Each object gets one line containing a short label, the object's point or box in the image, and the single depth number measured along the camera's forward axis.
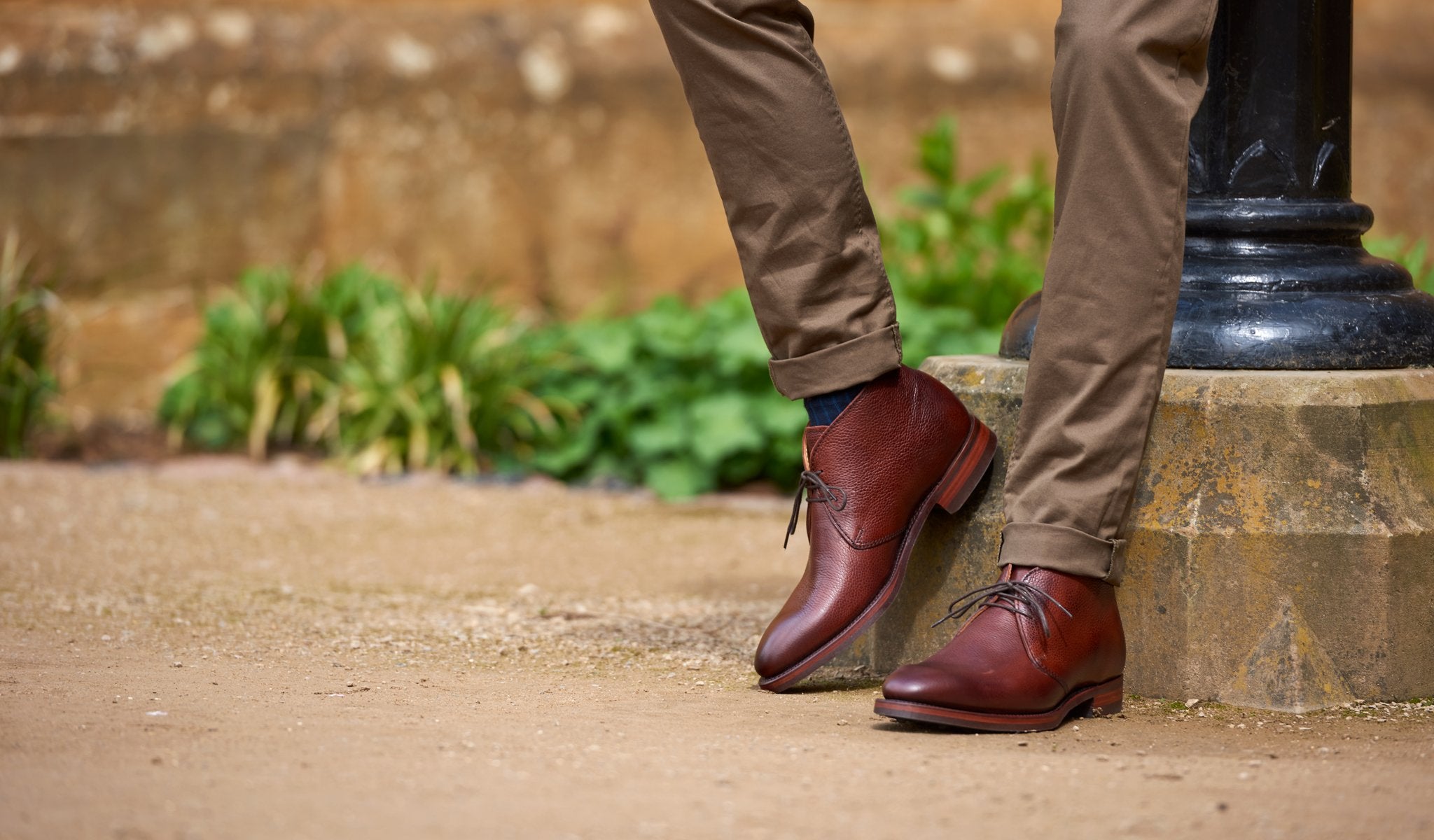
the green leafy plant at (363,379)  8.05
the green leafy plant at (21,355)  7.93
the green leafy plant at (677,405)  7.47
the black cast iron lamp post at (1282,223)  3.68
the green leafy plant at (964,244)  8.20
